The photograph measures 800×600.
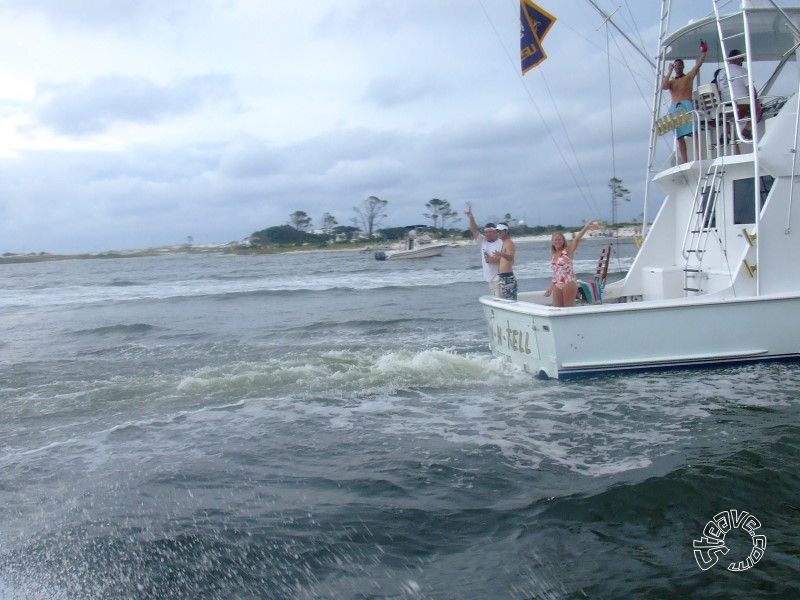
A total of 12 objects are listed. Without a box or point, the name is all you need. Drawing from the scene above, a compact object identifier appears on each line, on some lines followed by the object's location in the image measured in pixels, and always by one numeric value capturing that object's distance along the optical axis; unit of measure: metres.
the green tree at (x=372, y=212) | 122.38
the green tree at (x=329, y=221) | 132.57
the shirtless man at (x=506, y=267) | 10.73
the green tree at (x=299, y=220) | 130.75
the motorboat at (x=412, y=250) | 59.66
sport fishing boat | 9.05
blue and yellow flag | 11.25
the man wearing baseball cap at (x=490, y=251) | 11.18
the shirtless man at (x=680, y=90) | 10.93
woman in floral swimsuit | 9.76
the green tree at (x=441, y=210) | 125.75
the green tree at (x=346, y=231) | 116.75
